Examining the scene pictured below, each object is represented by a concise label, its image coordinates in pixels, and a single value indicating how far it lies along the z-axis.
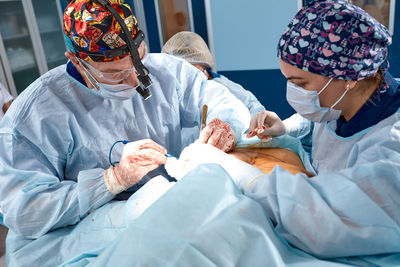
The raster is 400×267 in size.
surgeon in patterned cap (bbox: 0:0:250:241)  1.21
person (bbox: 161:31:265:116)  2.82
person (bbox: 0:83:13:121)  3.52
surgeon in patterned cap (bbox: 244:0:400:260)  0.76
